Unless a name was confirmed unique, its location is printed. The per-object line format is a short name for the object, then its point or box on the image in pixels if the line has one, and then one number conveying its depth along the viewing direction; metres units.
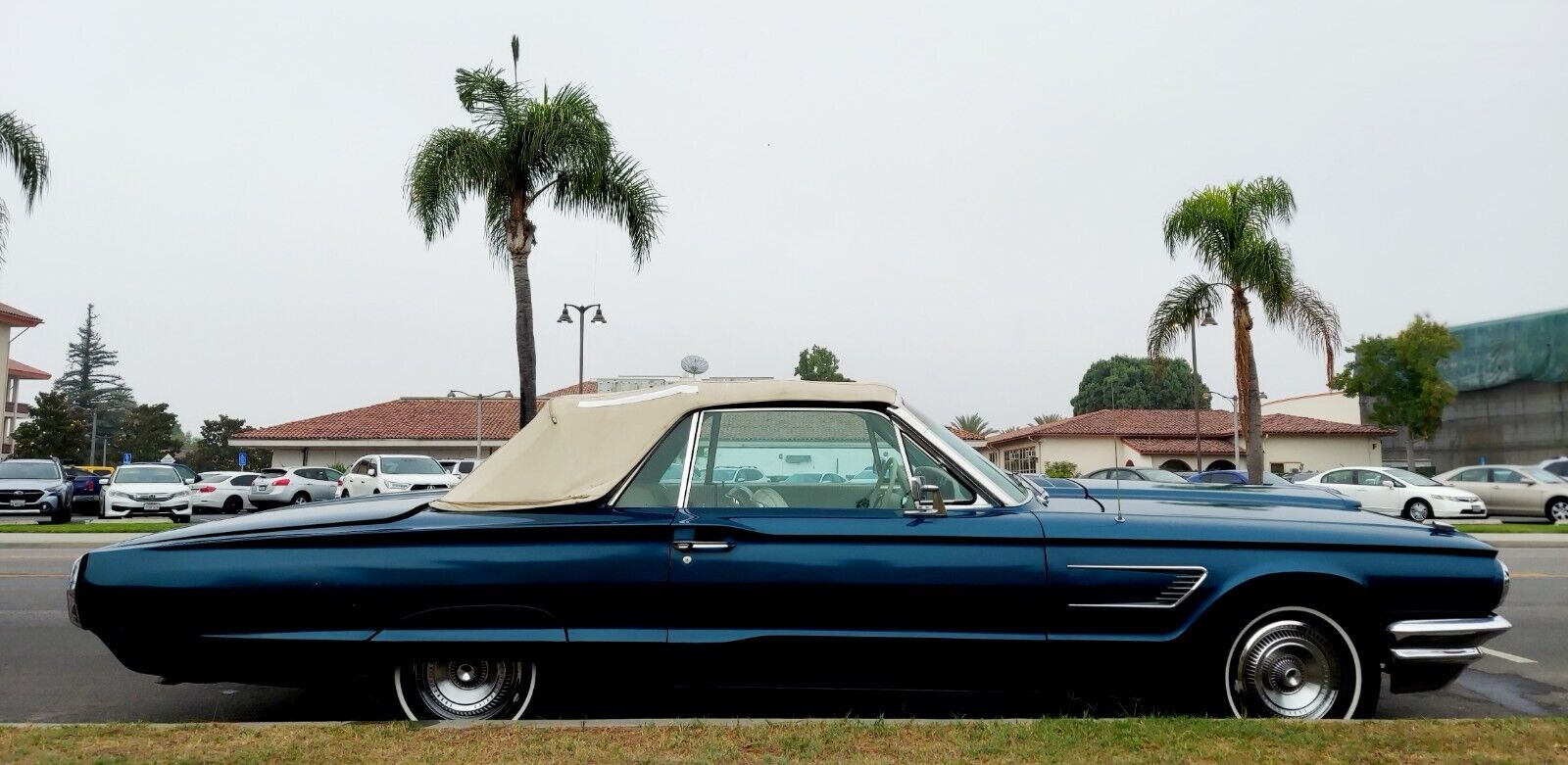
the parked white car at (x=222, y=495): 31.45
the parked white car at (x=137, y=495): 25.19
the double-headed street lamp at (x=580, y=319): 39.09
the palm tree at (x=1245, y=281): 25.47
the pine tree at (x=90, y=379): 118.50
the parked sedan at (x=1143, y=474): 27.98
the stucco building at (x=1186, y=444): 54.62
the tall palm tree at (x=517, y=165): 20.08
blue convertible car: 4.39
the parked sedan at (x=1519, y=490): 26.25
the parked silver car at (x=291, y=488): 31.61
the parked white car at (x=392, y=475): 25.09
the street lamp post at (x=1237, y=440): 46.97
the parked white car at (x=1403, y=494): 24.70
